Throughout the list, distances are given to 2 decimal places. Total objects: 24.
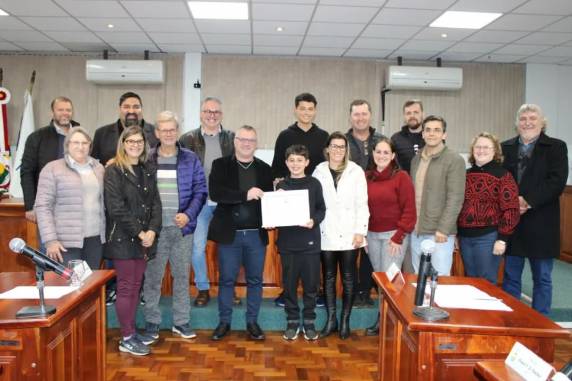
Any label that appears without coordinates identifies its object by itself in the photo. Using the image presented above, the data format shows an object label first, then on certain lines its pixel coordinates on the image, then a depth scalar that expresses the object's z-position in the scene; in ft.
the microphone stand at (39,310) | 5.59
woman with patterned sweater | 9.87
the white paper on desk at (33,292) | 6.46
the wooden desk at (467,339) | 5.58
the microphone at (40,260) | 5.80
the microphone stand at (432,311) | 5.79
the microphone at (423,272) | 6.02
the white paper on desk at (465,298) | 6.42
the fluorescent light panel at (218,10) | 16.78
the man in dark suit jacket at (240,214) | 10.63
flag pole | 23.68
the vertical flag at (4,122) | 23.34
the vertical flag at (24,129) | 22.66
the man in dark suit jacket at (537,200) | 10.80
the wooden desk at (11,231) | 13.94
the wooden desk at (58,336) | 5.50
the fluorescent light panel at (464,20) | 17.49
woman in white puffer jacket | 10.82
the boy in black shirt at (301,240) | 10.71
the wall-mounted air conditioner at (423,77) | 23.59
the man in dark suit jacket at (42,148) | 11.80
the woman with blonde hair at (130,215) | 9.71
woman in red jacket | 10.57
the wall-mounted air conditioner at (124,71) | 22.81
